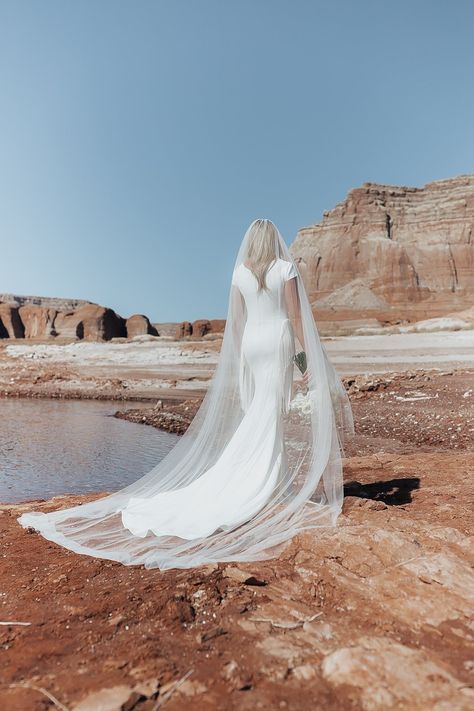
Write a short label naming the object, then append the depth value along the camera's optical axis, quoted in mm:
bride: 3582
